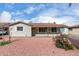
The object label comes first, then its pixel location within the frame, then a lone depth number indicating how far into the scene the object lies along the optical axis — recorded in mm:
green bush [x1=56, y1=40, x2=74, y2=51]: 4189
